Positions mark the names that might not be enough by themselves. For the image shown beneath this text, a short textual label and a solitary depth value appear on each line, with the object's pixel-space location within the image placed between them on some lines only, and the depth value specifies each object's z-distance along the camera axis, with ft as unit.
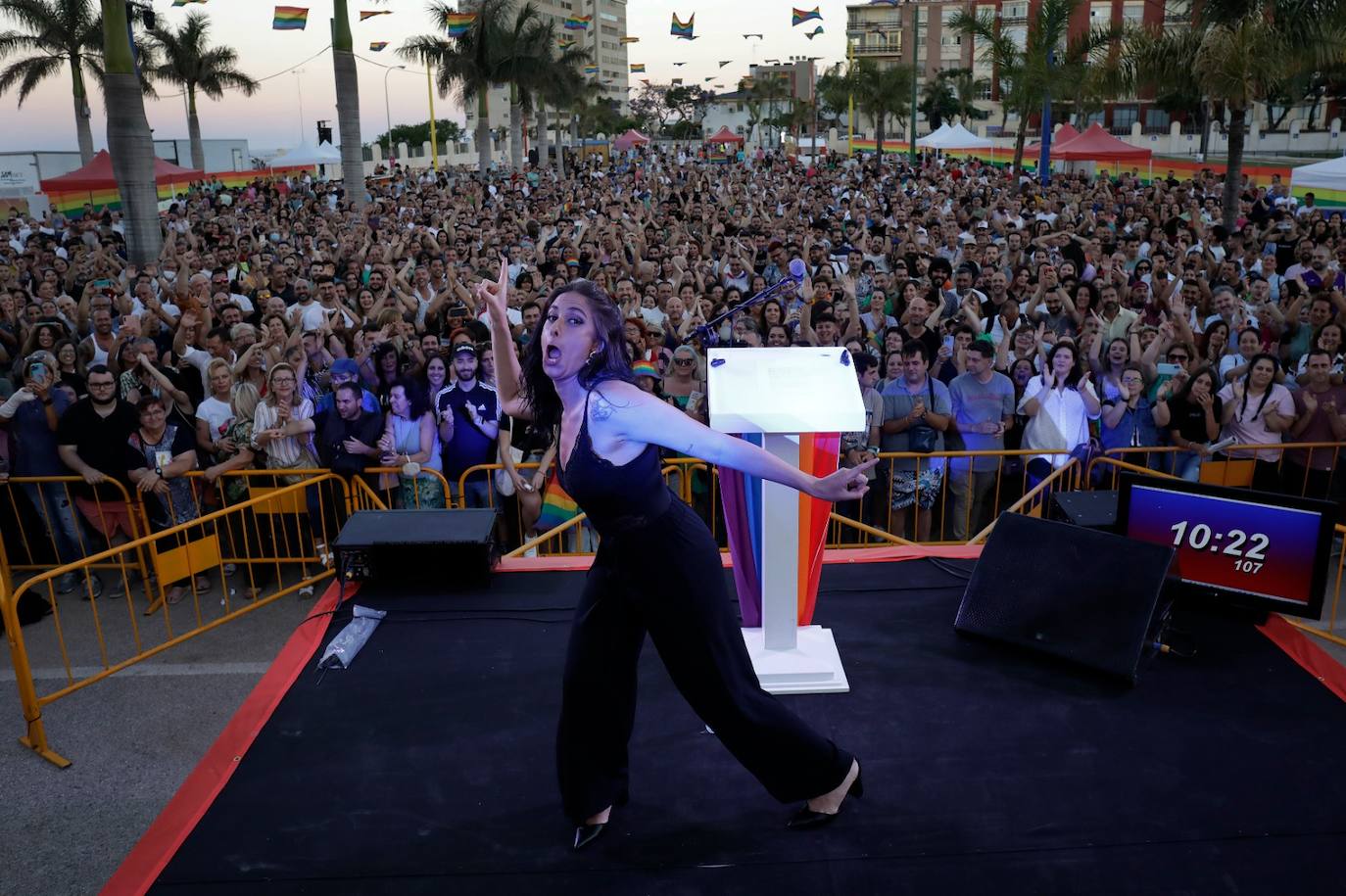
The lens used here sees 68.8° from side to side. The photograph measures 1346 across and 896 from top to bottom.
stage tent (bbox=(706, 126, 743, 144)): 167.05
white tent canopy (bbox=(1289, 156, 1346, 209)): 55.11
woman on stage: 9.81
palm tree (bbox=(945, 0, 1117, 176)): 73.97
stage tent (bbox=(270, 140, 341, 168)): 95.76
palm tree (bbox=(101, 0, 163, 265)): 44.01
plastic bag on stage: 14.80
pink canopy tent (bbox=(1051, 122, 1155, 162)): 75.61
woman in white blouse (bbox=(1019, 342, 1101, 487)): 21.53
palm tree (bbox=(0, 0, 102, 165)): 102.73
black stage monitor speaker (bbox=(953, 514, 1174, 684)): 13.99
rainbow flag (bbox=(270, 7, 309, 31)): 67.62
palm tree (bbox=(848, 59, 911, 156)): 161.89
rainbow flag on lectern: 13.23
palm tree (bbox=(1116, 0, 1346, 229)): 44.29
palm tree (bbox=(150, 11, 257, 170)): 126.62
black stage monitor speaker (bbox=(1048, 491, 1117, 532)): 16.80
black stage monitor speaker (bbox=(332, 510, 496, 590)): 17.06
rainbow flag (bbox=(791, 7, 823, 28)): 130.93
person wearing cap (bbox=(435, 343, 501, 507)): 21.94
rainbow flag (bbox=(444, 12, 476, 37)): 98.43
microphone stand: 12.80
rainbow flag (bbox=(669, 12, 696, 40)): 137.69
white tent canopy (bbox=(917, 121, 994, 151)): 100.51
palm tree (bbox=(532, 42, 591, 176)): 128.47
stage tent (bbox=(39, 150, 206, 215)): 69.10
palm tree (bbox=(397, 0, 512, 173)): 113.91
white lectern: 12.26
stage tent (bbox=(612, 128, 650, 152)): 150.41
